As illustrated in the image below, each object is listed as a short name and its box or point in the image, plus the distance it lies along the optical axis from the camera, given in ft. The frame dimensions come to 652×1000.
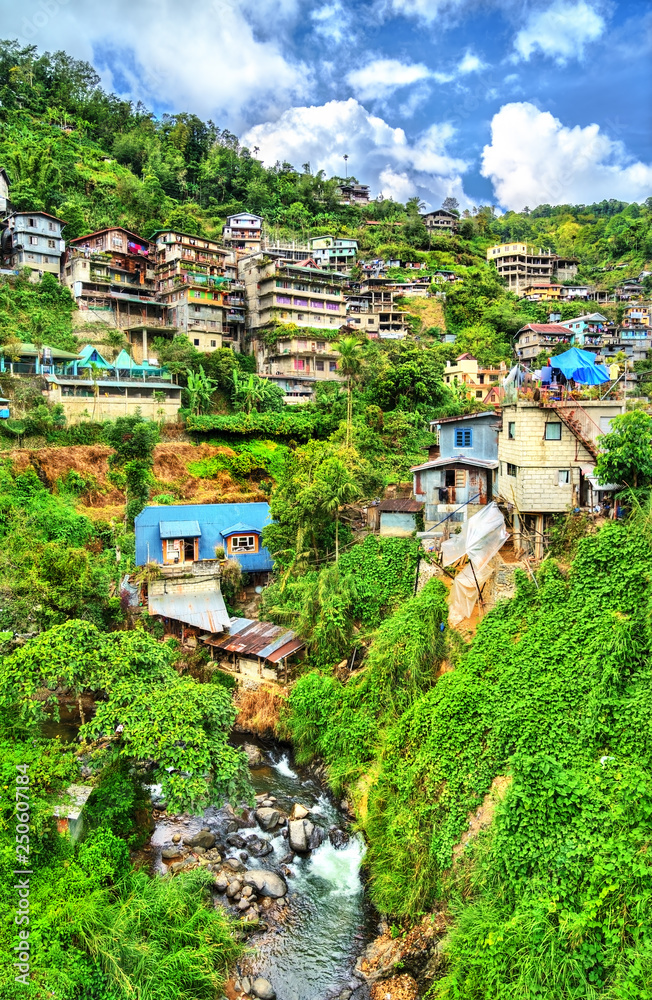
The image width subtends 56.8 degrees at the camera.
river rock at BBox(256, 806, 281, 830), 55.83
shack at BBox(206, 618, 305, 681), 75.56
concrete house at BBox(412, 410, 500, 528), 77.41
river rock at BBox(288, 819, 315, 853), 52.85
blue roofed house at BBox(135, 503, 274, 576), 90.74
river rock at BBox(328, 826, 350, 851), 53.47
